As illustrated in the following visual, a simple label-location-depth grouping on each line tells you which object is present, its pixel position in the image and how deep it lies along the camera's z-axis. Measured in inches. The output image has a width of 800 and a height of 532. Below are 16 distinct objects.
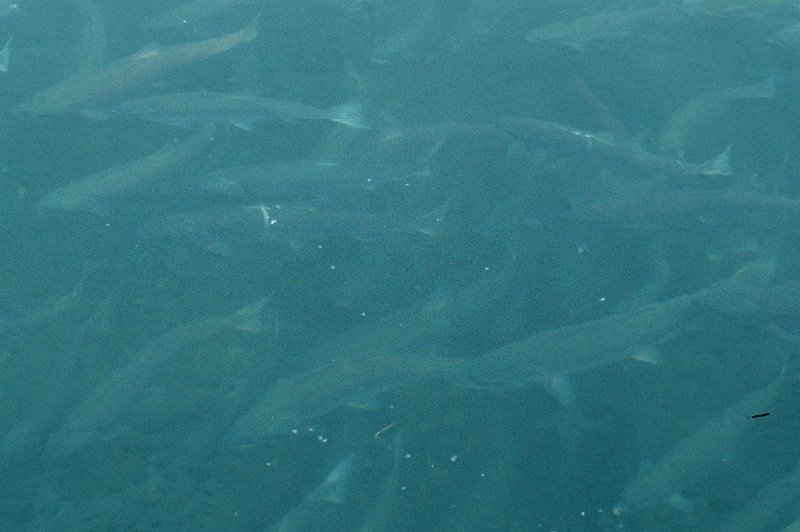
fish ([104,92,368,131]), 213.9
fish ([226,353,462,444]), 154.6
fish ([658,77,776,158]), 202.7
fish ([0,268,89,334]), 173.2
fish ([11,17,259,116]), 222.2
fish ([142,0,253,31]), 259.6
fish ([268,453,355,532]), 141.4
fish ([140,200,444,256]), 186.1
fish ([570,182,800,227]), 182.7
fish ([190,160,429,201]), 195.2
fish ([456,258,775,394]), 158.1
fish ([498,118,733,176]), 192.2
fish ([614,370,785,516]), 140.7
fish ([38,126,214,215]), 196.5
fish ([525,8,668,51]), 236.2
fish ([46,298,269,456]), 155.3
